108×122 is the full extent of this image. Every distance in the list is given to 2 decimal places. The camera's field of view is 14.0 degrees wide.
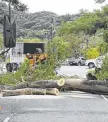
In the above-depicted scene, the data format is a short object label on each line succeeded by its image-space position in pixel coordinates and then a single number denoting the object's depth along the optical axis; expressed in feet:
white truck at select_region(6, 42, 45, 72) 134.88
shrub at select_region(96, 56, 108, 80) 60.08
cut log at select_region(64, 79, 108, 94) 49.57
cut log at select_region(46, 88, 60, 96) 47.34
